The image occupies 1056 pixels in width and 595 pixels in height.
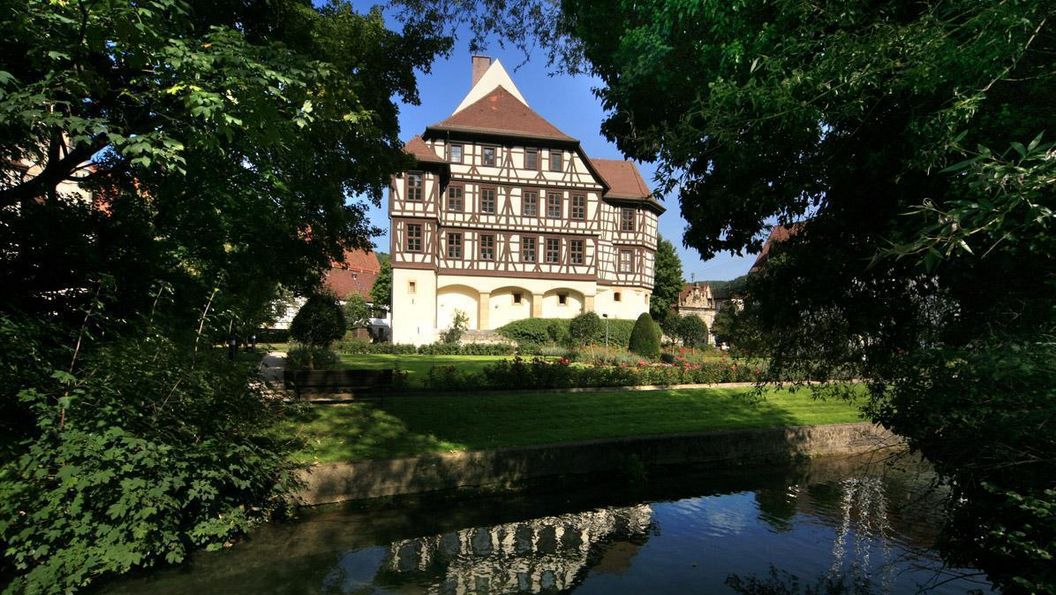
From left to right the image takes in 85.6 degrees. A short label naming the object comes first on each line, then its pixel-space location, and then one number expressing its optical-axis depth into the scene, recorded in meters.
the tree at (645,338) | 27.86
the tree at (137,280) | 4.46
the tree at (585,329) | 33.94
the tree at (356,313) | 39.62
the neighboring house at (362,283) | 41.52
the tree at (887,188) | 3.45
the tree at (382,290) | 53.44
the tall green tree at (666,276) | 52.44
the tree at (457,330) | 32.03
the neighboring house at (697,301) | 61.03
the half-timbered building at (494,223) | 34.47
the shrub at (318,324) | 16.80
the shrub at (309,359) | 15.16
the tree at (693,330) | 39.03
